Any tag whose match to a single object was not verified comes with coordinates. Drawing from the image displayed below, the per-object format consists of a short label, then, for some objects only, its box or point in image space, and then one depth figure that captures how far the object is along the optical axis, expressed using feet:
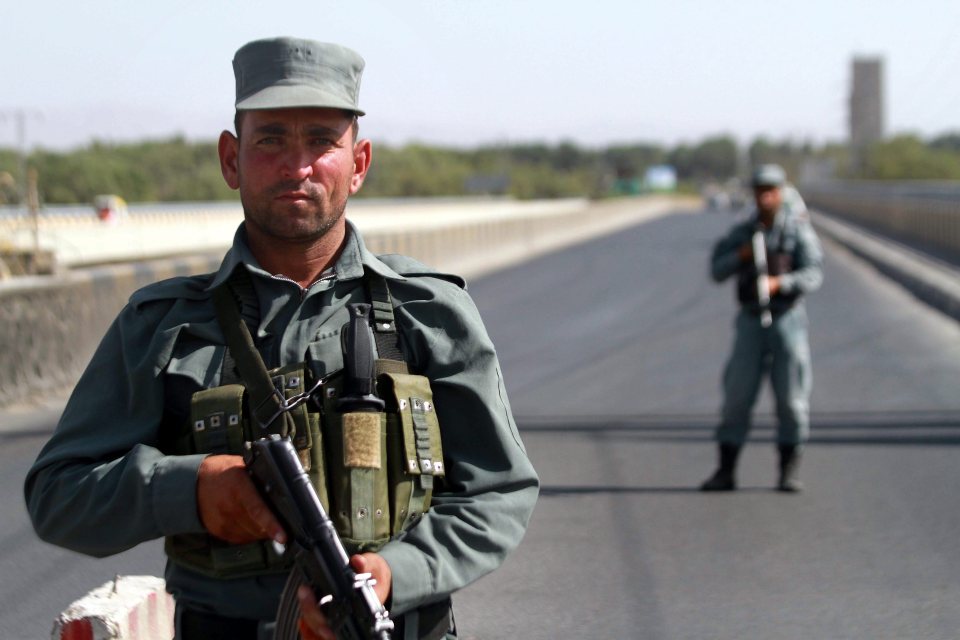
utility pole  93.15
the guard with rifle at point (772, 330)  57.45
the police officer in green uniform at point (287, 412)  16.21
